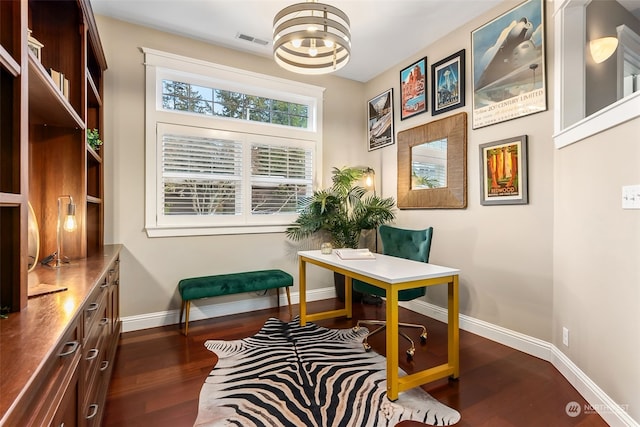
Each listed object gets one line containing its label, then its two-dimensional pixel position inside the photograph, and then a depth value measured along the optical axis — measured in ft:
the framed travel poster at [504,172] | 8.64
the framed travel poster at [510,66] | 8.29
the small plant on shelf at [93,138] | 8.21
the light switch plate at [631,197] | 5.19
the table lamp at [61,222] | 5.78
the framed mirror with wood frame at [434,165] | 10.41
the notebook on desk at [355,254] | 8.76
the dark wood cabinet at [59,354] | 2.23
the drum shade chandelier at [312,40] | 6.39
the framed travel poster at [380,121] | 13.41
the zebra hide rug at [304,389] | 5.84
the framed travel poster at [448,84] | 10.39
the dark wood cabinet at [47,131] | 3.54
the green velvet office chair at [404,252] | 8.75
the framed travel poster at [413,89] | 11.76
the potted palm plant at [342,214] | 12.47
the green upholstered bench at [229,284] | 9.92
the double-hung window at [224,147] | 10.66
